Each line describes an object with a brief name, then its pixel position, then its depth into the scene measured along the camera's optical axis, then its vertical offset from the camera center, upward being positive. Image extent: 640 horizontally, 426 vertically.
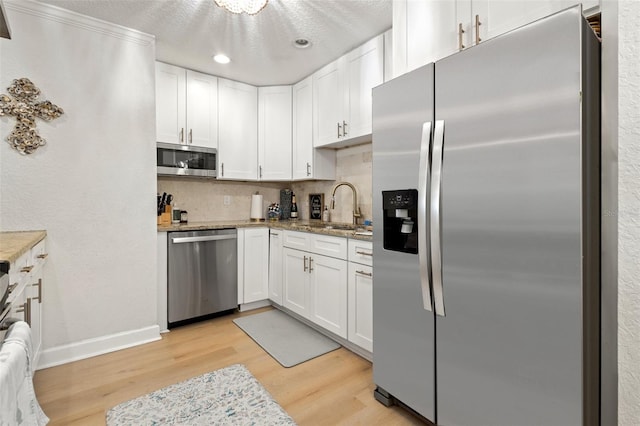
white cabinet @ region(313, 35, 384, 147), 2.67 +1.07
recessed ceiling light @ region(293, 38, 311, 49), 2.69 +1.42
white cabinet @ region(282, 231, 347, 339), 2.52 -0.58
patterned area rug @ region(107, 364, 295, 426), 1.72 -1.10
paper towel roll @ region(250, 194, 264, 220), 3.91 +0.06
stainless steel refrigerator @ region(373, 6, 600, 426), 1.11 -0.07
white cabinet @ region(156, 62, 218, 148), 3.11 +1.05
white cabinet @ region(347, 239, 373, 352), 2.26 -0.59
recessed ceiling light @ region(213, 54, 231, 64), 2.97 +1.42
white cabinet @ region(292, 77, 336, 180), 3.44 +0.70
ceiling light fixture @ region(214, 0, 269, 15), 1.91 +1.22
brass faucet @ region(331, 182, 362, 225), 3.11 +0.08
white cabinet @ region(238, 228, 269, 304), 3.32 -0.55
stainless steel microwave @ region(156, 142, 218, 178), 3.11 +0.51
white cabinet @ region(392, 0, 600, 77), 1.40 +0.93
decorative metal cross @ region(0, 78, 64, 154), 2.17 +0.68
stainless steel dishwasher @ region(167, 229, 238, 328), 2.91 -0.58
